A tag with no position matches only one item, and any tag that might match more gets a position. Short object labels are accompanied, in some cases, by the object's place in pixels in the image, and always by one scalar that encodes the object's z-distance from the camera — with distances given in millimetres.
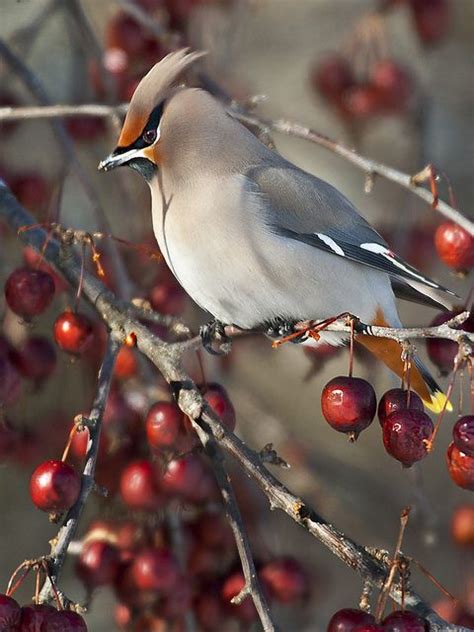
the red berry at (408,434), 3771
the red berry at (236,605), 4668
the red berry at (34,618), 3434
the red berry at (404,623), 3385
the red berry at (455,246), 4957
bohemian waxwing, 4996
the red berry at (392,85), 7012
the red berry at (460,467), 3791
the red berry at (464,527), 5645
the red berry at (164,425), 4457
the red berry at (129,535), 4824
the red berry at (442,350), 4410
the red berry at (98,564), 4641
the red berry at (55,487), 3822
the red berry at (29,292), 4707
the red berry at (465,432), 3621
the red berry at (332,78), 7133
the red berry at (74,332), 4711
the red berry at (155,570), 4551
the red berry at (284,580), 4852
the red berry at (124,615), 4727
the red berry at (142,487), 4715
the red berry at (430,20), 7016
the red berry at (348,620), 3477
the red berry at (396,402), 3842
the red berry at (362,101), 7062
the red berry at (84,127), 6695
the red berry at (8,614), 3432
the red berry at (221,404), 4402
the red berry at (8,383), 4559
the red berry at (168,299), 5499
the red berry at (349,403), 3848
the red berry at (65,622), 3427
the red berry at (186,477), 4648
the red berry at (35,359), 4953
